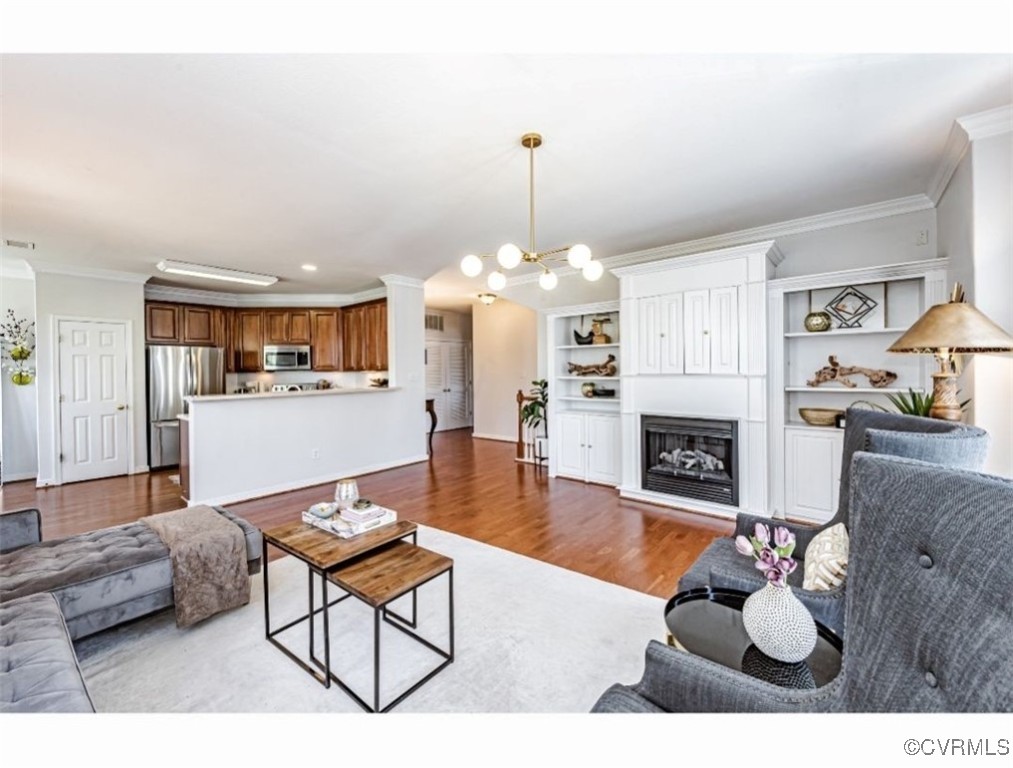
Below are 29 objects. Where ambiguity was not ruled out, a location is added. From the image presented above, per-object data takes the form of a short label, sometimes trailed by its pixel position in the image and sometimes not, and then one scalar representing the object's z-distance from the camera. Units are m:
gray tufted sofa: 1.82
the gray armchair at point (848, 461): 1.33
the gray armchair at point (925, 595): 0.68
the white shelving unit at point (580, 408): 4.95
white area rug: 1.69
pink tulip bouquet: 1.09
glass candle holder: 2.20
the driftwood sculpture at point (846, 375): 3.57
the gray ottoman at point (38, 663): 1.16
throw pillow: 1.46
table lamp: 1.93
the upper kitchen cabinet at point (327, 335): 7.12
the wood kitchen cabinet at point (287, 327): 6.99
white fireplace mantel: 3.70
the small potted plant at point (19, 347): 5.13
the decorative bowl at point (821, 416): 3.58
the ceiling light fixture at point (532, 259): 2.56
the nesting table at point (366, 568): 1.67
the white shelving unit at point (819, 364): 3.49
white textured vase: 1.08
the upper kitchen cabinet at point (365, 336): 6.52
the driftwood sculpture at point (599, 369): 5.11
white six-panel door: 5.10
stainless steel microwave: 6.90
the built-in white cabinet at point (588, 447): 4.90
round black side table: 1.13
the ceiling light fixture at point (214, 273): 4.94
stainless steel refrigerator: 5.77
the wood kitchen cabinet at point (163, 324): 5.92
